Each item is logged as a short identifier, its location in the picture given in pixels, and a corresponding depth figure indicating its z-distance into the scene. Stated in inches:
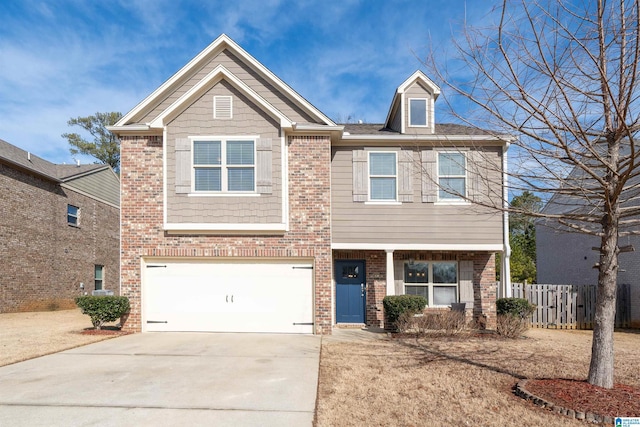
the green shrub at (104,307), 439.8
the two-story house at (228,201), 450.6
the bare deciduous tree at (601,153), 211.0
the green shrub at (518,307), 452.8
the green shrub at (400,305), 446.9
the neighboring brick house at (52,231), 665.6
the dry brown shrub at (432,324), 436.8
